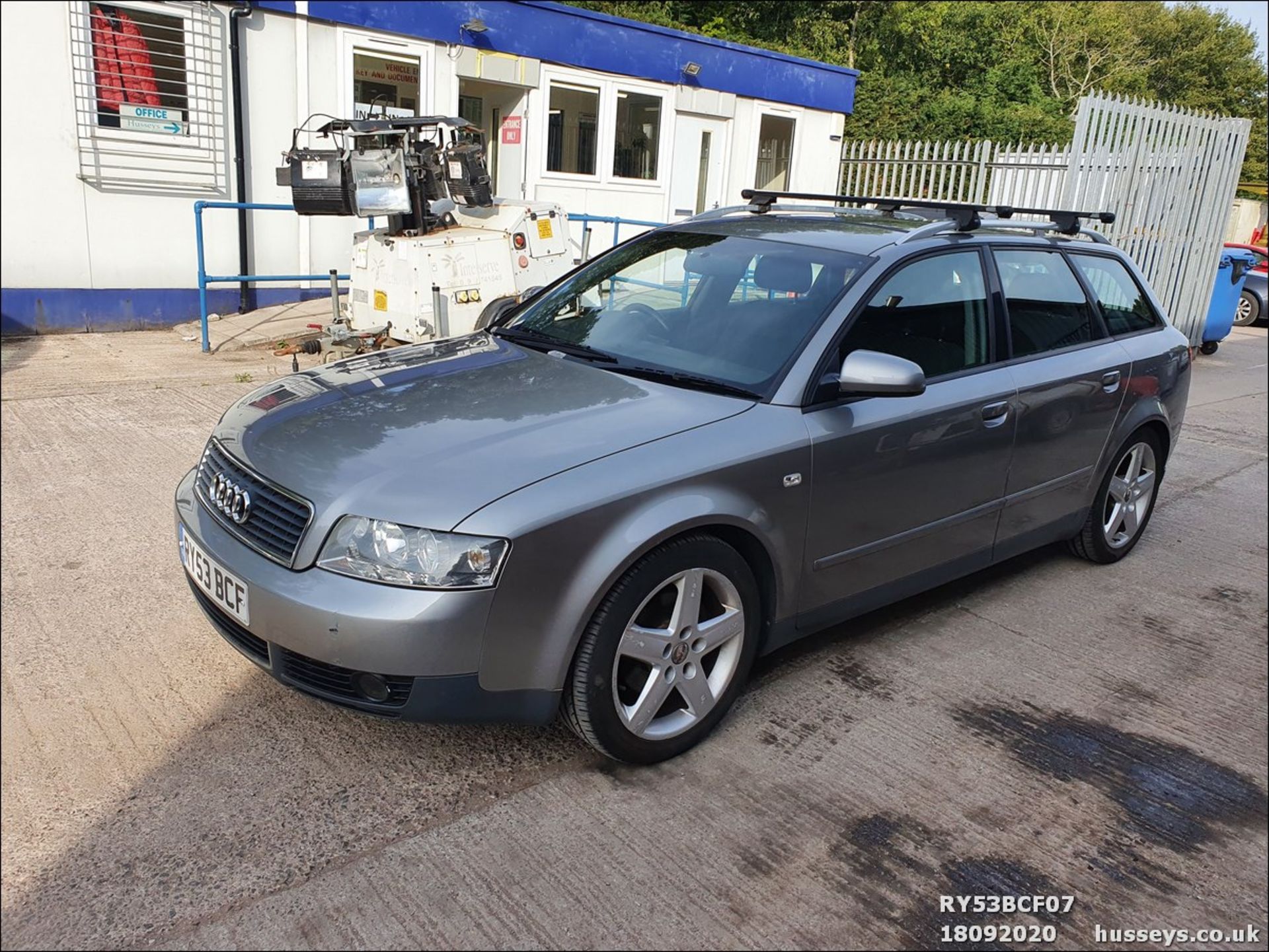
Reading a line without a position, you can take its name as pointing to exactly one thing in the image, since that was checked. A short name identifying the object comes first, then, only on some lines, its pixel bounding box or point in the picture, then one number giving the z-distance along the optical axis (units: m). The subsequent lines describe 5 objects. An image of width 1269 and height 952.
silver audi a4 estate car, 2.68
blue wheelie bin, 13.22
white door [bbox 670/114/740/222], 13.88
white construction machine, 7.64
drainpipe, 9.47
